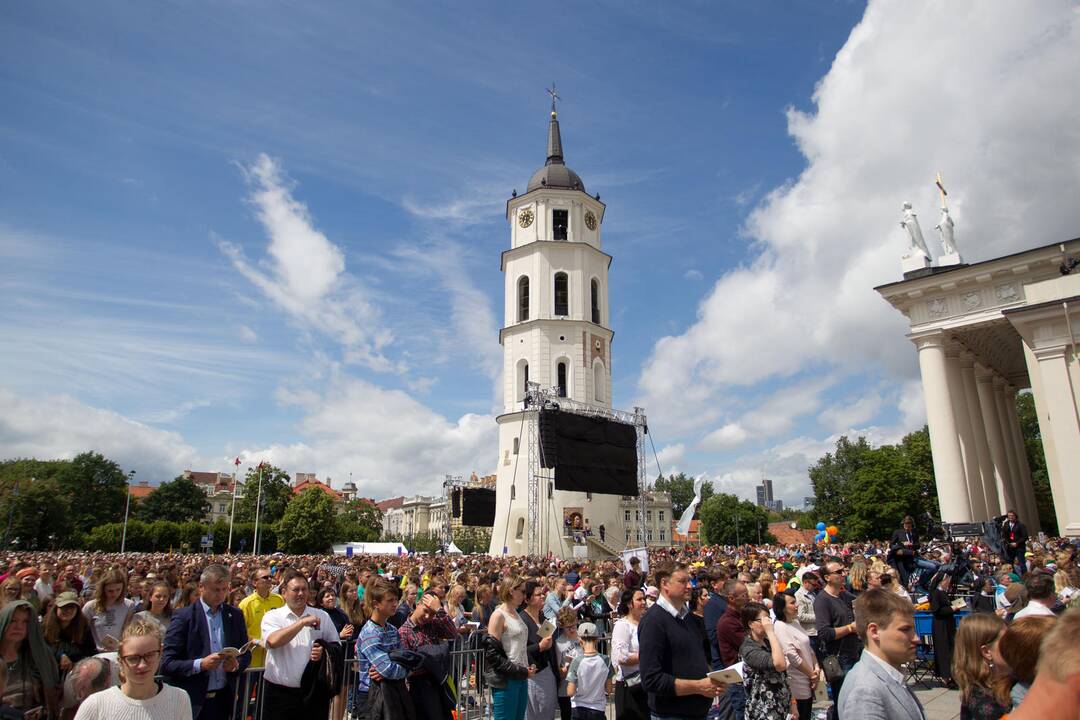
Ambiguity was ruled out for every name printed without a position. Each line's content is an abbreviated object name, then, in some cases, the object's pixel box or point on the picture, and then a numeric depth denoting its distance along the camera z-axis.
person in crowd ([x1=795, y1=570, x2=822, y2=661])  7.86
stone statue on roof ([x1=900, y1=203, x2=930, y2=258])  26.22
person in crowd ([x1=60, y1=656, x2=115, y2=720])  4.02
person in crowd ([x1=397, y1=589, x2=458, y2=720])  5.00
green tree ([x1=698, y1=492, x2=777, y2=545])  89.75
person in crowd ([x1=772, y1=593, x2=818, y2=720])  5.80
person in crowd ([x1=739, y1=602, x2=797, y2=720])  5.14
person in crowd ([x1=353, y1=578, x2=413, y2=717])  4.88
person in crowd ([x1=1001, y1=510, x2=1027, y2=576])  15.68
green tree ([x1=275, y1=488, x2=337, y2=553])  66.44
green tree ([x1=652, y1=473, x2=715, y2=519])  110.69
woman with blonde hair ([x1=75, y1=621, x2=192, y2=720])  3.13
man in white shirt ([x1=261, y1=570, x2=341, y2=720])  5.19
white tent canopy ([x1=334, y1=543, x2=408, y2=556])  49.94
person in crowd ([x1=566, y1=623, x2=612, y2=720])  6.14
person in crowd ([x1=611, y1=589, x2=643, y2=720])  5.65
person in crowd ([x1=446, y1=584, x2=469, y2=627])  7.90
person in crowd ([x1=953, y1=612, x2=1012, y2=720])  3.54
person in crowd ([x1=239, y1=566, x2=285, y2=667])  6.52
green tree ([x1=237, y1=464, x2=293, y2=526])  74.62
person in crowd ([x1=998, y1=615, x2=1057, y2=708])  3.10
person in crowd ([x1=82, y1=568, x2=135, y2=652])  6.87
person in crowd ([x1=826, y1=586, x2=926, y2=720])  3.03
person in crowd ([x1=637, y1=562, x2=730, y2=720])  4.57
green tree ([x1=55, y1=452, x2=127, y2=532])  78.75
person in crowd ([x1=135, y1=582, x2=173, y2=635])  6.17
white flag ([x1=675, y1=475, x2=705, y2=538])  29.05
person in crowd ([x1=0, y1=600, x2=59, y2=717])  4.30
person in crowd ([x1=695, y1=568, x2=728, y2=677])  7.30
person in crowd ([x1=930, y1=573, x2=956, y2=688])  9.01
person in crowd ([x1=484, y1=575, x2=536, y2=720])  5.75
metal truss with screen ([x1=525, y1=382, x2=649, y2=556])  36.12
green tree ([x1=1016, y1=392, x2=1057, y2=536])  51.22
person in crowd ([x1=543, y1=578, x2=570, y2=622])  8.87
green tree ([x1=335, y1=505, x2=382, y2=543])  88.44
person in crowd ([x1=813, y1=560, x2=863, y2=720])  6.75
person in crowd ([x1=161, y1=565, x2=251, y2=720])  5.16
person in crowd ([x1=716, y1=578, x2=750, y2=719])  5.50
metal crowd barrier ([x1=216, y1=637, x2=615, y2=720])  5.98
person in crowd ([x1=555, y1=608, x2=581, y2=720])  6.70
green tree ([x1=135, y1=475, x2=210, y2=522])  82.62
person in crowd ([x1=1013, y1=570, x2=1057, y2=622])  5.75
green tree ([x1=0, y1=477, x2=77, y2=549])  62.22
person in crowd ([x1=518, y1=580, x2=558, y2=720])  6.04
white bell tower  43.03
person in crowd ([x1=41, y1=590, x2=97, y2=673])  5.64
